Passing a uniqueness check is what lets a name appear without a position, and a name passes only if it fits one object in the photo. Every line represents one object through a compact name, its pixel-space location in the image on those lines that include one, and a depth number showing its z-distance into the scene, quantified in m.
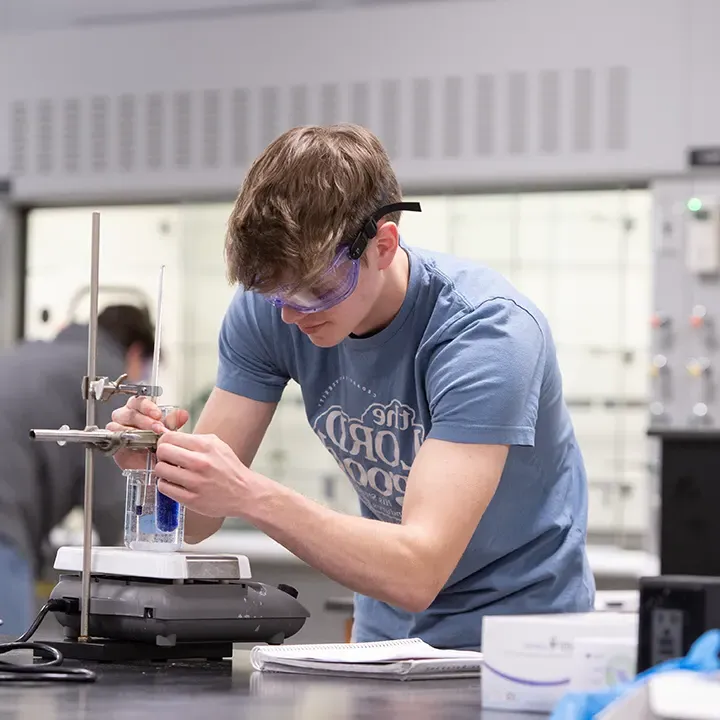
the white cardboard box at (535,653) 2.27
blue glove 2.08
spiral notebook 2.50
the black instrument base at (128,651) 2.58
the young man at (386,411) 2.59
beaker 2.66
